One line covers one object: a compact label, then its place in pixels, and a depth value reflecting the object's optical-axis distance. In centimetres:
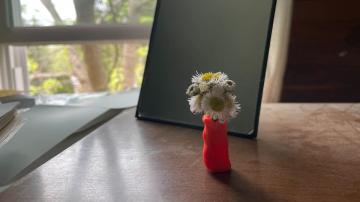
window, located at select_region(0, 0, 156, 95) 123
